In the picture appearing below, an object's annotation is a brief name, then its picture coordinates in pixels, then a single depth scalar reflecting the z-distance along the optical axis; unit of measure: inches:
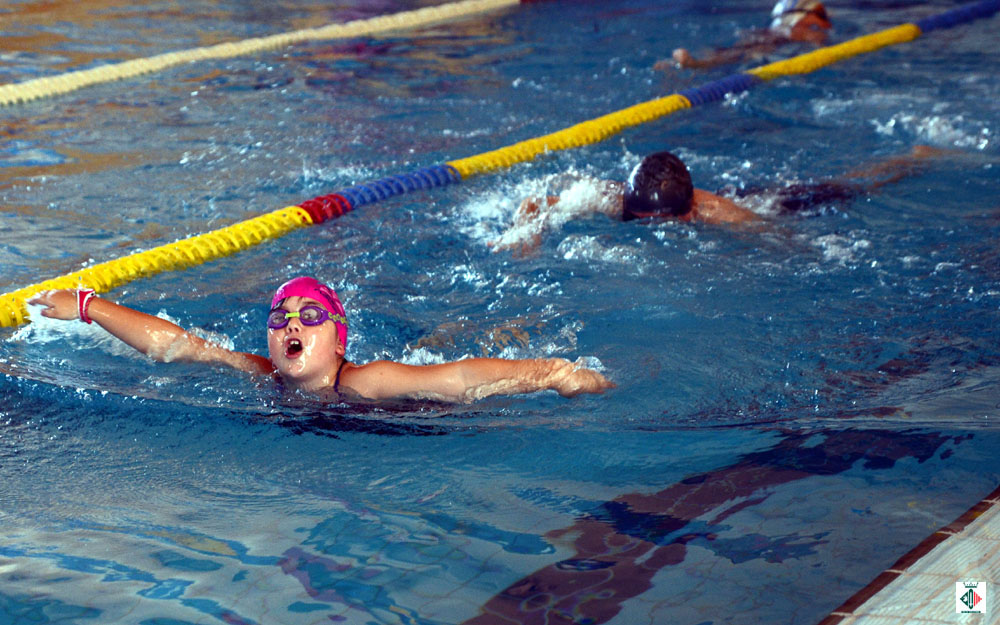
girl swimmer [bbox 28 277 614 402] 234.5
